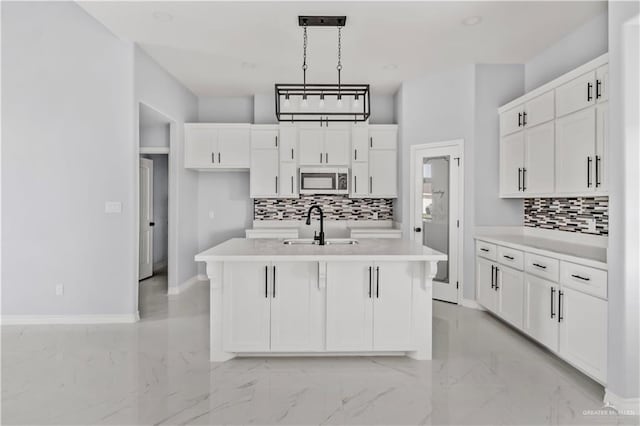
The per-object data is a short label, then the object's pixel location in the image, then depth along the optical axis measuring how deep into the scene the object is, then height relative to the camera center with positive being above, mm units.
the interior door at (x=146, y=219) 5957 -226
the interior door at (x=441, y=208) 4535 -27
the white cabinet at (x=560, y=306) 2363 -791
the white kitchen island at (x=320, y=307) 2807 -793
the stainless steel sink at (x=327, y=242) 3301 -337
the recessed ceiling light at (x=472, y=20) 3261 +1719
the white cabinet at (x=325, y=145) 5352 +914
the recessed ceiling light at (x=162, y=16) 3203 +1721
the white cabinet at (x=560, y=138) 2770 +629
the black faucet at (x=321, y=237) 3176 -278
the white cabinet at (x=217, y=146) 5309 +899
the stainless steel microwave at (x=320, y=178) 5379 +422
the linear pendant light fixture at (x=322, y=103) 3105 +913
